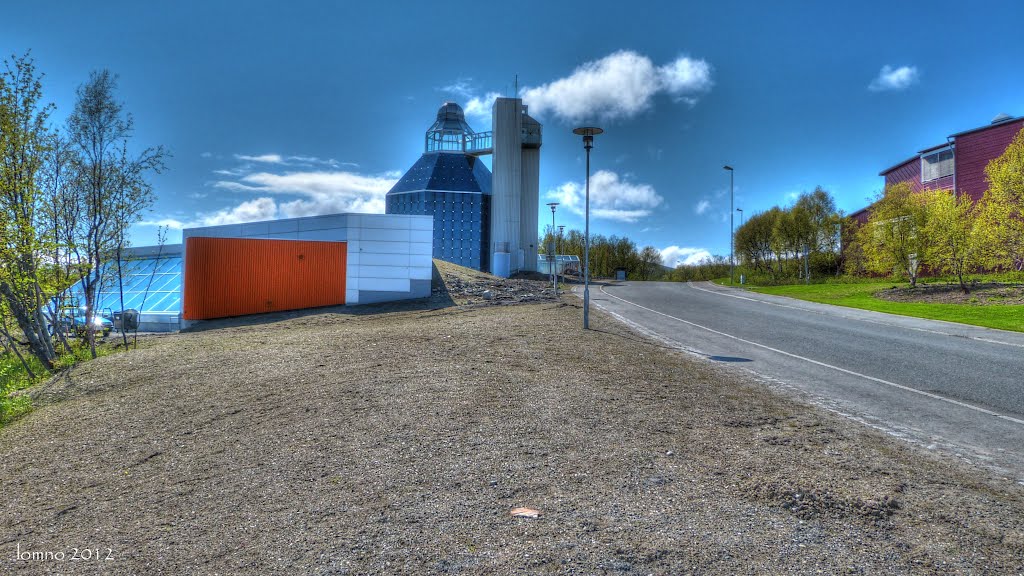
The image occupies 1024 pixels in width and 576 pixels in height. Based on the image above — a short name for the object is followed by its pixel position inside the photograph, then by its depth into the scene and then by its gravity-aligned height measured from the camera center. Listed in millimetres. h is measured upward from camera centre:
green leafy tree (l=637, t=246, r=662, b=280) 57344 +1411
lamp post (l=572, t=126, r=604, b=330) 12656 +3485
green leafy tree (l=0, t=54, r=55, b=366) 10406 +1446
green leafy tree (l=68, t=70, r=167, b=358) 12664 +2271
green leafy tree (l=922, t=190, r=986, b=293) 22609 +1807
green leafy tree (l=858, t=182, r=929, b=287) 26016 +2039
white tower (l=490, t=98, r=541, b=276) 36781 +6319
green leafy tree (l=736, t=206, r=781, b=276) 46344 +3231
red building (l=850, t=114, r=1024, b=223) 30594 +7814
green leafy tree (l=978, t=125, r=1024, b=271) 21219 +2692
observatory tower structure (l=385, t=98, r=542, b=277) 37188 +5604
